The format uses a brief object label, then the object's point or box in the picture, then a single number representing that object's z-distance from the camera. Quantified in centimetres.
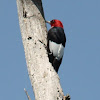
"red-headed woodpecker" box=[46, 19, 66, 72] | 913
